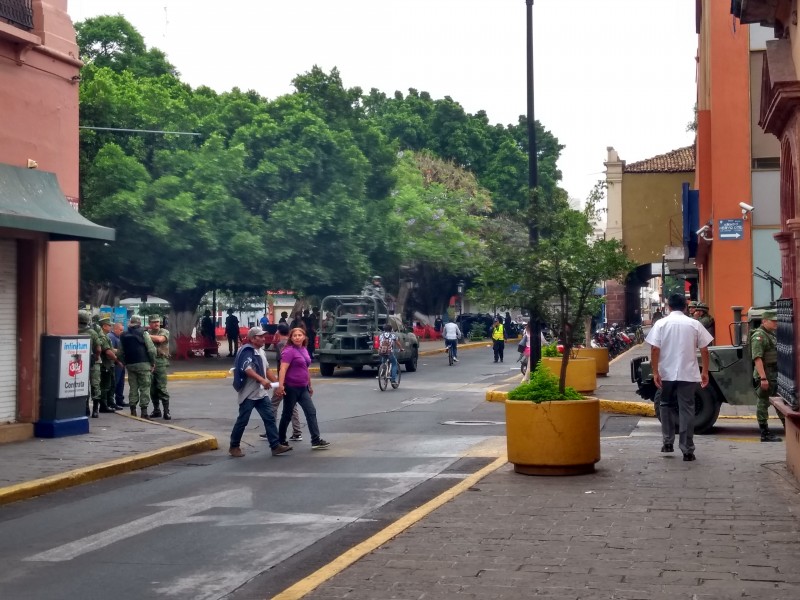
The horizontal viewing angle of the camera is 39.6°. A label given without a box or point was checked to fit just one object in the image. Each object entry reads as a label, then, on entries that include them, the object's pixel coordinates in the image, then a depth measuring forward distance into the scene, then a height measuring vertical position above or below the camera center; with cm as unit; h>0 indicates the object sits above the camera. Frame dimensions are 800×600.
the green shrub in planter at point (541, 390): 1100 -62
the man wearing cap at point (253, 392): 1411 -82
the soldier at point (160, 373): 1883 -76
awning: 1362 +156
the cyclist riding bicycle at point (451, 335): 3728 -23
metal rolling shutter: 1491 -4
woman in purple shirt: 1467 -68
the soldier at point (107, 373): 1884 -78
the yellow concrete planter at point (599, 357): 2657 -71
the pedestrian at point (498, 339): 3822 -38
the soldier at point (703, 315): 1758 +21
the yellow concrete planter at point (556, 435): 1076 -104
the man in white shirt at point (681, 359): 1176 -33
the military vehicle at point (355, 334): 3084 -17
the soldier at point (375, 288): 4151 +158
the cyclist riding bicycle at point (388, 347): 2573 -44
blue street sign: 2589 +234
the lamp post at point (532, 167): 2120 +321
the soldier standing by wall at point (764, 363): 1367 -43
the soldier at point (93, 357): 1778 -48
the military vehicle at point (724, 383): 1508 -75
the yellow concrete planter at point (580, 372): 2164 -86
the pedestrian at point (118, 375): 2039 -87
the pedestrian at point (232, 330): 3941 -7
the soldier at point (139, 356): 1853 -47
